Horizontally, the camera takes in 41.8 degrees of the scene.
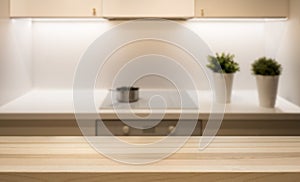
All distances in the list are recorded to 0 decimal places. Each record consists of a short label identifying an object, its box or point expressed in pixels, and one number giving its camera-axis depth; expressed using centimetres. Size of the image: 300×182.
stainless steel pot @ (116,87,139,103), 242
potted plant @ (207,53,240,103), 243
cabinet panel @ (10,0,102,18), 248
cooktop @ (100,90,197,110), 231
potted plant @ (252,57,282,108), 234
